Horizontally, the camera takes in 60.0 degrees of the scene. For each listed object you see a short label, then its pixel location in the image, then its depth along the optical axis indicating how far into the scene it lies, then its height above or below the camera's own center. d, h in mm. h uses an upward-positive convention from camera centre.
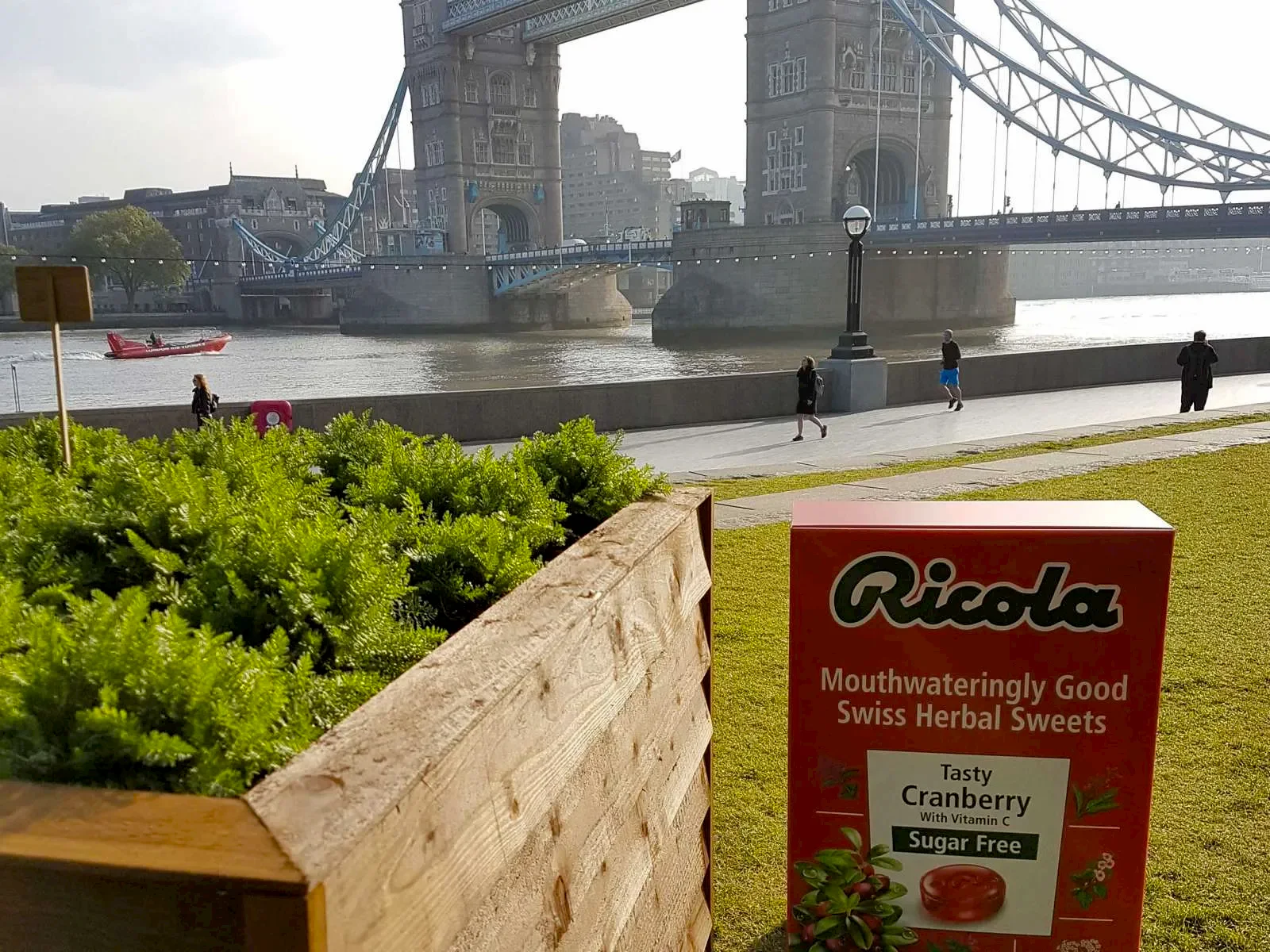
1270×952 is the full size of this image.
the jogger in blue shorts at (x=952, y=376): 16391 -1368
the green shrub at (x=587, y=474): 3035 -520
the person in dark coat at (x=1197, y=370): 14188 -1140
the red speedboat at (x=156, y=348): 50156 -2486
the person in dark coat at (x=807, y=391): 13531 -1273
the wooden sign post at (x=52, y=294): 4602 +9
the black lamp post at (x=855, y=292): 16625 -100
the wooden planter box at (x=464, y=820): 1093 -616
